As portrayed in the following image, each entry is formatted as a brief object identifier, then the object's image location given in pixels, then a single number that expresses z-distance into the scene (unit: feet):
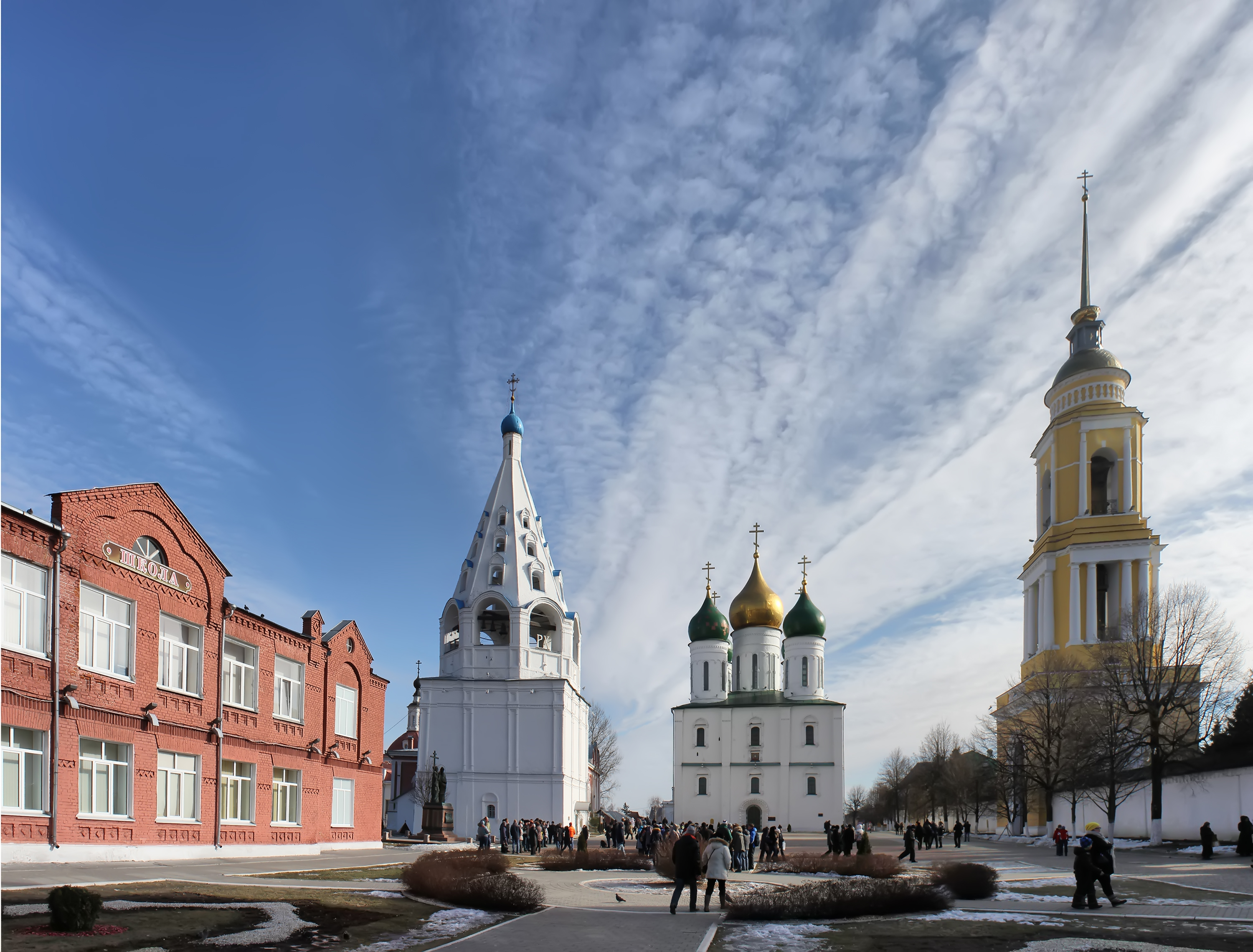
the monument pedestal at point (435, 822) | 135.54
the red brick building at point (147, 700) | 60.59
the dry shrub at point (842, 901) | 47.11
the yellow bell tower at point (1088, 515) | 158.71
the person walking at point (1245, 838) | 84.33
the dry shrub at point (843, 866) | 70.08
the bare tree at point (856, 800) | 410.31
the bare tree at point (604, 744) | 304.71
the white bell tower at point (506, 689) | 168.04
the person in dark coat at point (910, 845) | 90.68
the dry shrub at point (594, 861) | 82.84
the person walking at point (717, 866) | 50.06
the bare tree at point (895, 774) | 347.15
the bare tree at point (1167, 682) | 116.88
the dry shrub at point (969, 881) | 54.19
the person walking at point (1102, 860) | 48.98
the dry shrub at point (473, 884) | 47.98
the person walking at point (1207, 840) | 86.28
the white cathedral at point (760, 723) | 220.23
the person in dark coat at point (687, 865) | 48.57
